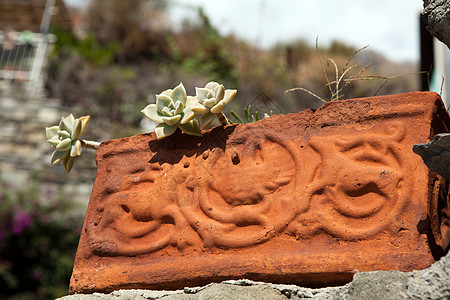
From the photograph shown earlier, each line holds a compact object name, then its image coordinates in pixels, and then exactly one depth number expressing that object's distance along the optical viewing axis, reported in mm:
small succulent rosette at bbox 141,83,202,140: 990
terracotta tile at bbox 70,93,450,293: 896
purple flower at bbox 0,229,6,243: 3870
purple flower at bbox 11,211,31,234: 3923
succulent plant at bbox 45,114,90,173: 1035
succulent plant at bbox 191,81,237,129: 984
